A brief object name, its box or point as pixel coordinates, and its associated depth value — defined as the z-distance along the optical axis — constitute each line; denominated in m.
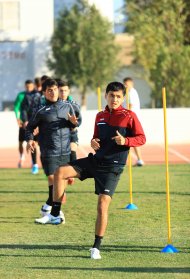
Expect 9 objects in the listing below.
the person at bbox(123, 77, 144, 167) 20.03
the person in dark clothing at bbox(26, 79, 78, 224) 12.78
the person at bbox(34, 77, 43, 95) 19.59
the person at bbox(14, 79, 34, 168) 20.33
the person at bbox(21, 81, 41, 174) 20.26
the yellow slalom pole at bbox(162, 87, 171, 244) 10.21
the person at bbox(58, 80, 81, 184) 13.32
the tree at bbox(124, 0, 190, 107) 44.34
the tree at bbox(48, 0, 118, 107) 53.44
